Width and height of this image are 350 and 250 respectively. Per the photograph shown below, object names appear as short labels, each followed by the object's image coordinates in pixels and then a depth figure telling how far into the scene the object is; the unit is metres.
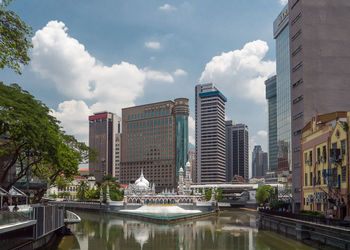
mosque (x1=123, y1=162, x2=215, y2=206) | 126.18
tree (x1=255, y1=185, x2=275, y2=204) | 136.76
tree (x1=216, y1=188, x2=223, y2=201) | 163.80
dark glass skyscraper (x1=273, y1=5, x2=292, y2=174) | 121.06
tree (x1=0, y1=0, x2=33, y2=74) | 21.48
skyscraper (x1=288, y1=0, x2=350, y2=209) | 82.44
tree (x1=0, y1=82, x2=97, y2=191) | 34.26
